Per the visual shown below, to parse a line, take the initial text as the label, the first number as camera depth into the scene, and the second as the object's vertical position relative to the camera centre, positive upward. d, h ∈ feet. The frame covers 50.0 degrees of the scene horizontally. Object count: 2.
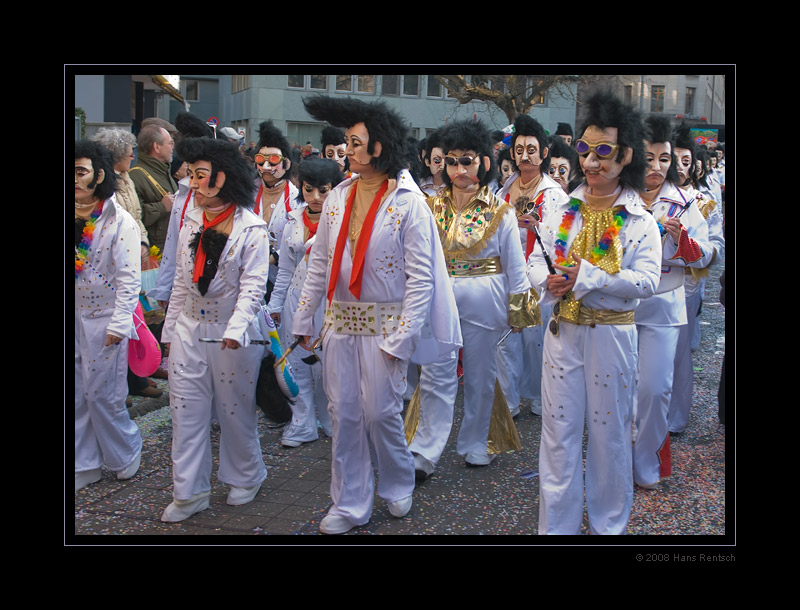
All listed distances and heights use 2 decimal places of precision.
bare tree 54.49 +13.62
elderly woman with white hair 21.45 +3.43
